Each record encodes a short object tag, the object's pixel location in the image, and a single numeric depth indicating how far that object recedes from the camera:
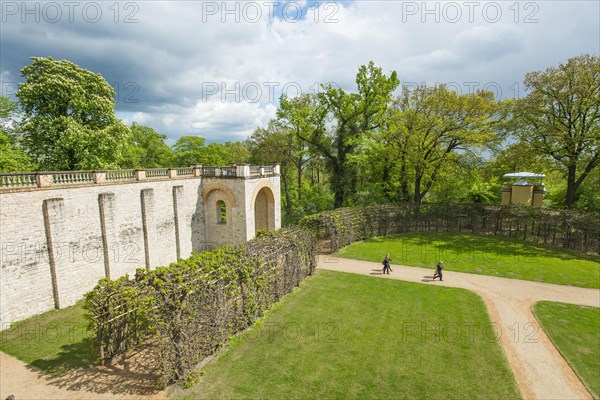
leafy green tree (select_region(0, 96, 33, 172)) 19.64
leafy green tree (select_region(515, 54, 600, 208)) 24.00
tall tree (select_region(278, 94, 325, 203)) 32.84
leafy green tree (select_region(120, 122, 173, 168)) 44.59
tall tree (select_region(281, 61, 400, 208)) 30.34
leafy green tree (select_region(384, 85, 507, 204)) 28.27
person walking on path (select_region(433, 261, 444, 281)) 17.59
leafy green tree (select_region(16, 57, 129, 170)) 20.58
